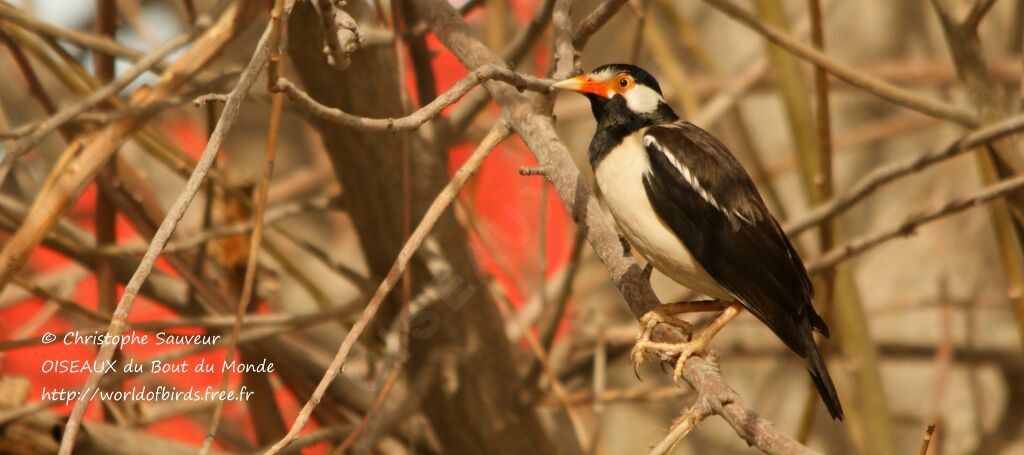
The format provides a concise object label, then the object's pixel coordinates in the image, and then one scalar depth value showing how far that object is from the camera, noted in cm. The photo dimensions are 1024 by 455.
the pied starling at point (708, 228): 598
